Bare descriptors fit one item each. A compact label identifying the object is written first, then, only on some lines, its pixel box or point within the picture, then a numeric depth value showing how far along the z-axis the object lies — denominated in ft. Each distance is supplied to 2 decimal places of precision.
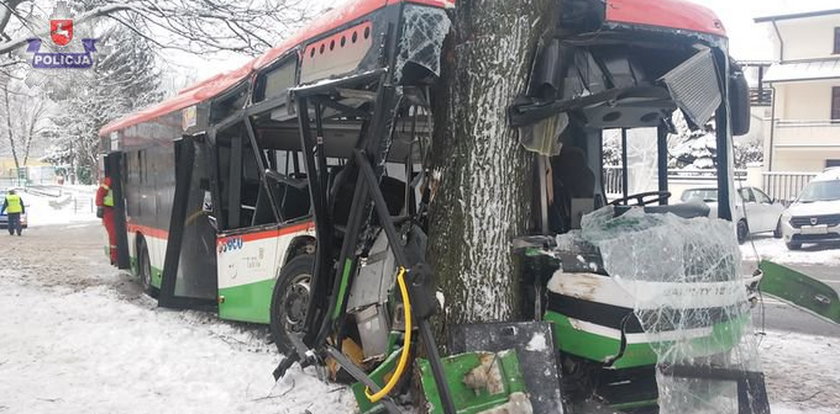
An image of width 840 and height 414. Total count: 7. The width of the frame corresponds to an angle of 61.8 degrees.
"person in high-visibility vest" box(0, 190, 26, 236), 78.74
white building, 96.07
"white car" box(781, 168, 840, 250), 52.49
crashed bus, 12.67
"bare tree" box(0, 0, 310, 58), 42.96
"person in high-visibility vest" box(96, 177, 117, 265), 40.16
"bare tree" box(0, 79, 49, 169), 183.93
